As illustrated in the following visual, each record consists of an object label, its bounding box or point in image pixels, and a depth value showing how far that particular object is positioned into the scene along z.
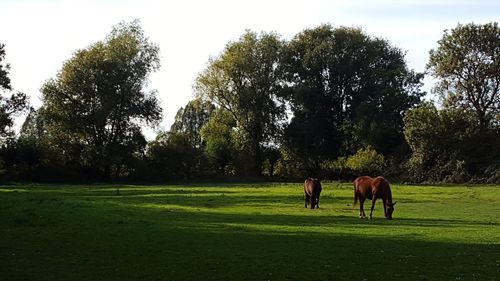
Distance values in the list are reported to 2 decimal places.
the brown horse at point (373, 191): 28.78
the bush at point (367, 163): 80.49
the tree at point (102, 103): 83.38
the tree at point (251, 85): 91.31
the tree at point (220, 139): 93.88
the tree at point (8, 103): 68.69
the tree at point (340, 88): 89.00
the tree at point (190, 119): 115.53
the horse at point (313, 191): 35.34
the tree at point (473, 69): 75.00
